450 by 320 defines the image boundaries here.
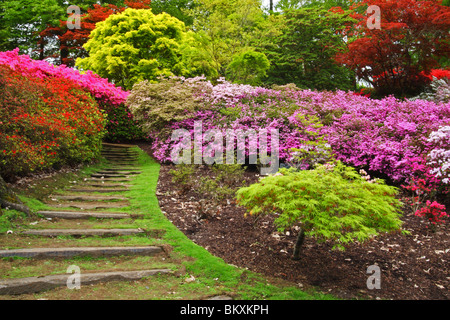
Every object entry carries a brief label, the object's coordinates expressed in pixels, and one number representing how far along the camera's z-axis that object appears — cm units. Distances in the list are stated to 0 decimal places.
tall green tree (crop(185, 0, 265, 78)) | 1211
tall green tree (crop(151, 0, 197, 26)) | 2114
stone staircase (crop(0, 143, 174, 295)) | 304
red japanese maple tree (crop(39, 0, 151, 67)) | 1708
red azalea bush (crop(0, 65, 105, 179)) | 520
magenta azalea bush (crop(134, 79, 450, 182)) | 647
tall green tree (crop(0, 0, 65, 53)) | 1761
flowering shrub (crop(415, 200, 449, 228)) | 488
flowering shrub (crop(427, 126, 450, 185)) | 542
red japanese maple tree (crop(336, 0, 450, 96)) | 1115
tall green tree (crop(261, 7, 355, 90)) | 1628
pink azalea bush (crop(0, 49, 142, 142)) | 829
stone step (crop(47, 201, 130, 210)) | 535
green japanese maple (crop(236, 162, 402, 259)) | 329
